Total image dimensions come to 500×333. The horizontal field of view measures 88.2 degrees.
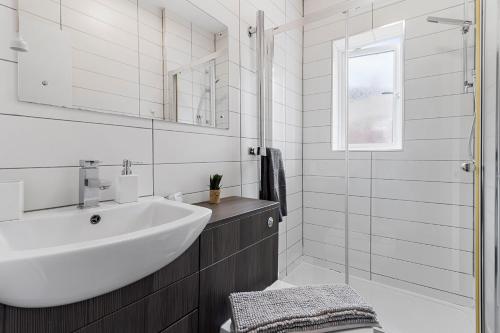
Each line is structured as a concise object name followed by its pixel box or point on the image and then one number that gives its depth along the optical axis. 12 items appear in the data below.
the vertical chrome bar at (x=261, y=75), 1.71
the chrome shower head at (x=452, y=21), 1.57
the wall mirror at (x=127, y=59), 0.82
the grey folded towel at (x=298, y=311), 0.79
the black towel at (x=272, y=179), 1.67
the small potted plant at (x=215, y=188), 1.28
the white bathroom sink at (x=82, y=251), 0.44
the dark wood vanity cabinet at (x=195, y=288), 0.55
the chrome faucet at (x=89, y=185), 0.83
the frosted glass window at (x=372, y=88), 1.81
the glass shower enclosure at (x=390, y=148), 1.63
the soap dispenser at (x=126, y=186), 0.92
